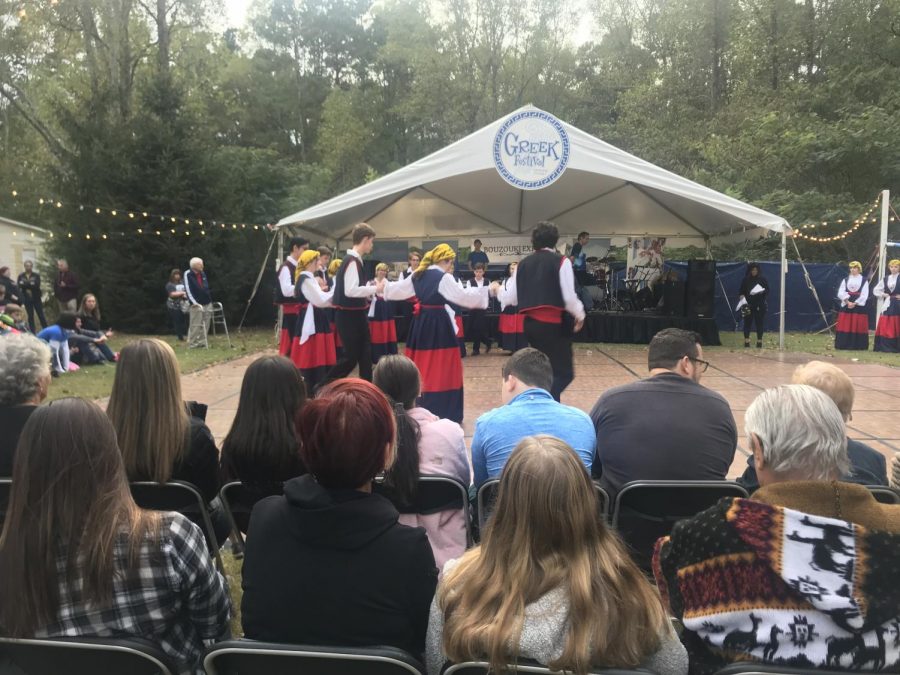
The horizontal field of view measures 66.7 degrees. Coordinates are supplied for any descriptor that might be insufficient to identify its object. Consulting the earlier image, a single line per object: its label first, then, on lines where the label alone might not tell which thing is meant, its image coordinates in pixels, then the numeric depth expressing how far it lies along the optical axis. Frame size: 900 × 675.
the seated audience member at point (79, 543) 1.52
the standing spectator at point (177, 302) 13.33
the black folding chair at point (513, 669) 1.31
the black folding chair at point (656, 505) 2.36
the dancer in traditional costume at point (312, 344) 7.58
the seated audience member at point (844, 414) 2.55
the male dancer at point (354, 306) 6.46
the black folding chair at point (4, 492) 2.32
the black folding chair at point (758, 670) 1.29
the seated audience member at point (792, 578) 1.29
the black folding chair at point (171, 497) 2.44
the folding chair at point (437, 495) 2.45
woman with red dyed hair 1.51
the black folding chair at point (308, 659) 1.35
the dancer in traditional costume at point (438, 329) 6.17
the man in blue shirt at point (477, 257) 13.62
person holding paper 12.39
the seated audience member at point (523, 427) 2.75
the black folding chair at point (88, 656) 1.44
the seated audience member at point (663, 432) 2.62
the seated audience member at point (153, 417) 2.51
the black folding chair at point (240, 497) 2.70
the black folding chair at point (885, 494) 2.21
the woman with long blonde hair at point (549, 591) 1.35
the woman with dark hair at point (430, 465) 2.41
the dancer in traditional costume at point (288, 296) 8.07
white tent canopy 9.29
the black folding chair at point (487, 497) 2.53
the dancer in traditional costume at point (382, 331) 9.34
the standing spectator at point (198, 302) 12.40
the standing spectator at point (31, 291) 14.84
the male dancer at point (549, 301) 5.70
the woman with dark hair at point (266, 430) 2.67
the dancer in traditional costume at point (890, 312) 11.85
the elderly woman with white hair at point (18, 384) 2.57
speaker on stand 13.30
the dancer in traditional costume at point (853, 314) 12.30
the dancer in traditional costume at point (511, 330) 11.62
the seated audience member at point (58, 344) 9.48
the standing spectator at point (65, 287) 14.76
